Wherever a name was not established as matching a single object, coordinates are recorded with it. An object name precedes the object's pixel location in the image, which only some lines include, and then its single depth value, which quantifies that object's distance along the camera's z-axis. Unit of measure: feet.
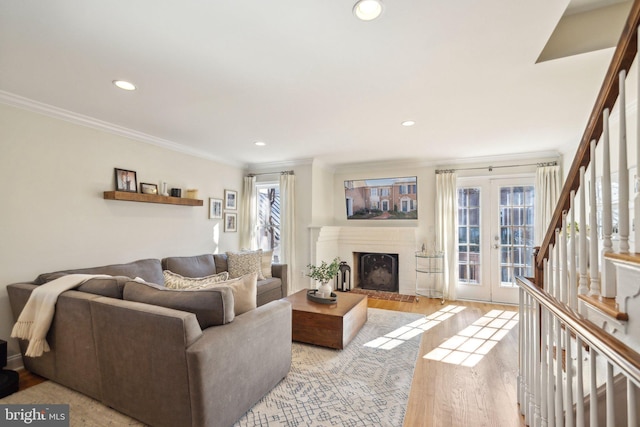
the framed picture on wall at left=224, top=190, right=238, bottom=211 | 16.33
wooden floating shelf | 10.44
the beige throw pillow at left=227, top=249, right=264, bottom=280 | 13.73
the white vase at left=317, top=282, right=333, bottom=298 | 10.97
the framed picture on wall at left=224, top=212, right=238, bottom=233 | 16.37
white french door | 14.98
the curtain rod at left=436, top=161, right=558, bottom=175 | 14.02
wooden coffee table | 9.43
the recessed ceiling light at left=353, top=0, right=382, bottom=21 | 4.74
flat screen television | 16.97
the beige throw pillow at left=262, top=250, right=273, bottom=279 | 14.17
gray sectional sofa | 5.26
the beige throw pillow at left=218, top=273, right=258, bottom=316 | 6.67
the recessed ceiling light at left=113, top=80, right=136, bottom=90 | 7.47
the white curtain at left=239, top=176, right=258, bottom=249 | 17.35
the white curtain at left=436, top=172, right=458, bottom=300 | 15.74
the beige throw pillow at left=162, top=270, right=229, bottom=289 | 8.14
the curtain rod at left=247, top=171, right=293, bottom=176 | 16.80
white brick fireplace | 16.76
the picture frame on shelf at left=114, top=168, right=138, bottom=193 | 10.92
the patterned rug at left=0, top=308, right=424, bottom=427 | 6.22
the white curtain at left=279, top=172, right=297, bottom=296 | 16.65
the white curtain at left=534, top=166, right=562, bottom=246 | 13.70
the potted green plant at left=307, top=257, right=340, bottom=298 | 11.01
